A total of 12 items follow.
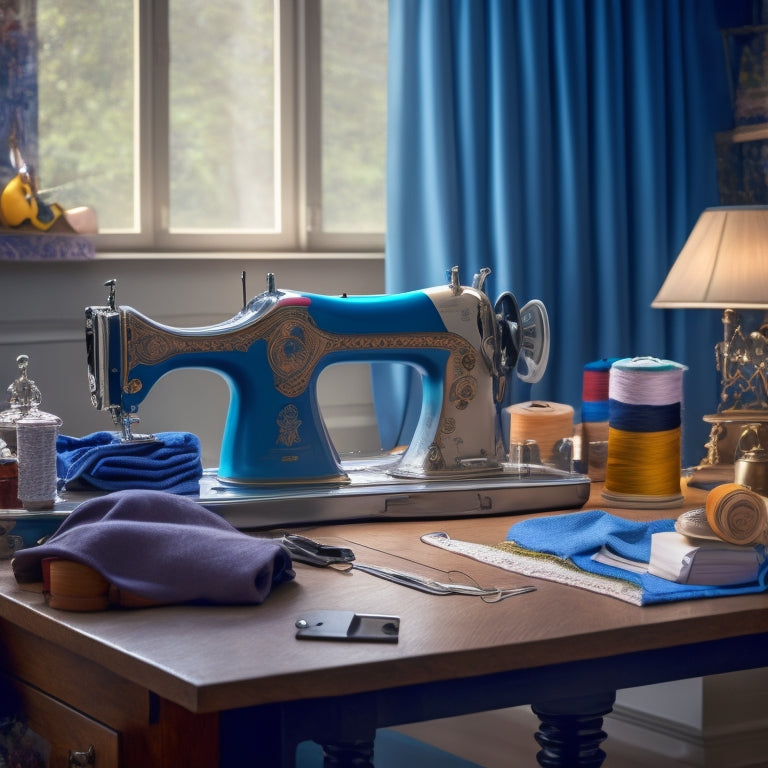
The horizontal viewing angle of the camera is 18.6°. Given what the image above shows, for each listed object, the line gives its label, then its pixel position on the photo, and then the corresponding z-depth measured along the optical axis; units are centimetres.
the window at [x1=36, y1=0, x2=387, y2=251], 290
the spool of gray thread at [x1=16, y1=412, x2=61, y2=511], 230
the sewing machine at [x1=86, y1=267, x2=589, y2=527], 239
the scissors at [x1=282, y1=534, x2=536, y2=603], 218
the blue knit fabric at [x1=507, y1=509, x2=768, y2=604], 218
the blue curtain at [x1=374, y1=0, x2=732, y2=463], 298
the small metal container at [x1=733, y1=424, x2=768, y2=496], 246
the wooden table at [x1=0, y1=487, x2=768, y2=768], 201
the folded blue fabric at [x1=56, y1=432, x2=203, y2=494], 238
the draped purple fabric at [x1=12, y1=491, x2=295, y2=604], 212
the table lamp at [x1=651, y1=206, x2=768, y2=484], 274
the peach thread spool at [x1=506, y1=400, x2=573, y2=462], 262
